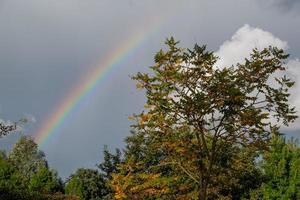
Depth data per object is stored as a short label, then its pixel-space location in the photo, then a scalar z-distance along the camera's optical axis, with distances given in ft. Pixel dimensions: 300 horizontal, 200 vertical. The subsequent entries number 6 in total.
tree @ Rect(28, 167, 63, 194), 184.24
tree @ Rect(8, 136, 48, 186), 249.55
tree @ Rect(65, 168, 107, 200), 203.11
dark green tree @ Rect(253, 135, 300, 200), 139.48
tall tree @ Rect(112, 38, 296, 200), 77.82
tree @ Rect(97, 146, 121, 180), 206.49
